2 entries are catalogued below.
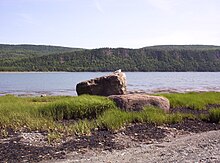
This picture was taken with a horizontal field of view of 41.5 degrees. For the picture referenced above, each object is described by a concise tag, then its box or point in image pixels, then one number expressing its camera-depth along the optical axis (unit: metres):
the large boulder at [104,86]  18.31
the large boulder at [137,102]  13.84
